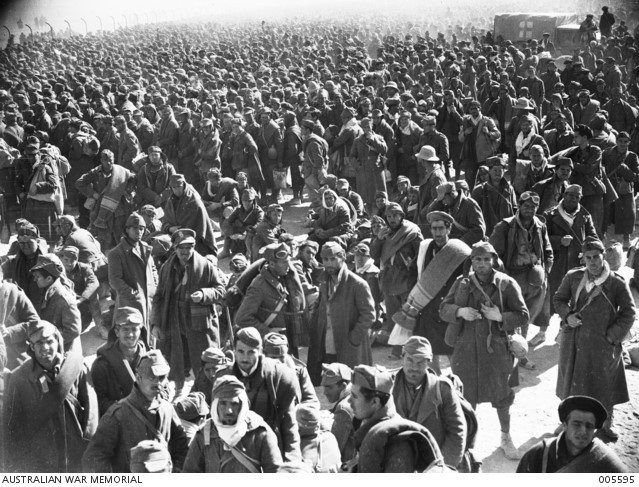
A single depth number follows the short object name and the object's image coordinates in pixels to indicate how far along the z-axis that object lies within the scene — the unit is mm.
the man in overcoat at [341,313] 8102
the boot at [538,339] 9898
